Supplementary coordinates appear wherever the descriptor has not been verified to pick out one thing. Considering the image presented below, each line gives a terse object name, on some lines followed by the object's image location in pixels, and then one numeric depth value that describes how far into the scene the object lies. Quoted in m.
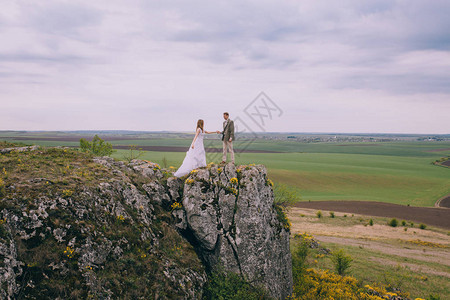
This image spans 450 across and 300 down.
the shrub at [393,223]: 47.53
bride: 19.03
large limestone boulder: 16.03
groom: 19.53
